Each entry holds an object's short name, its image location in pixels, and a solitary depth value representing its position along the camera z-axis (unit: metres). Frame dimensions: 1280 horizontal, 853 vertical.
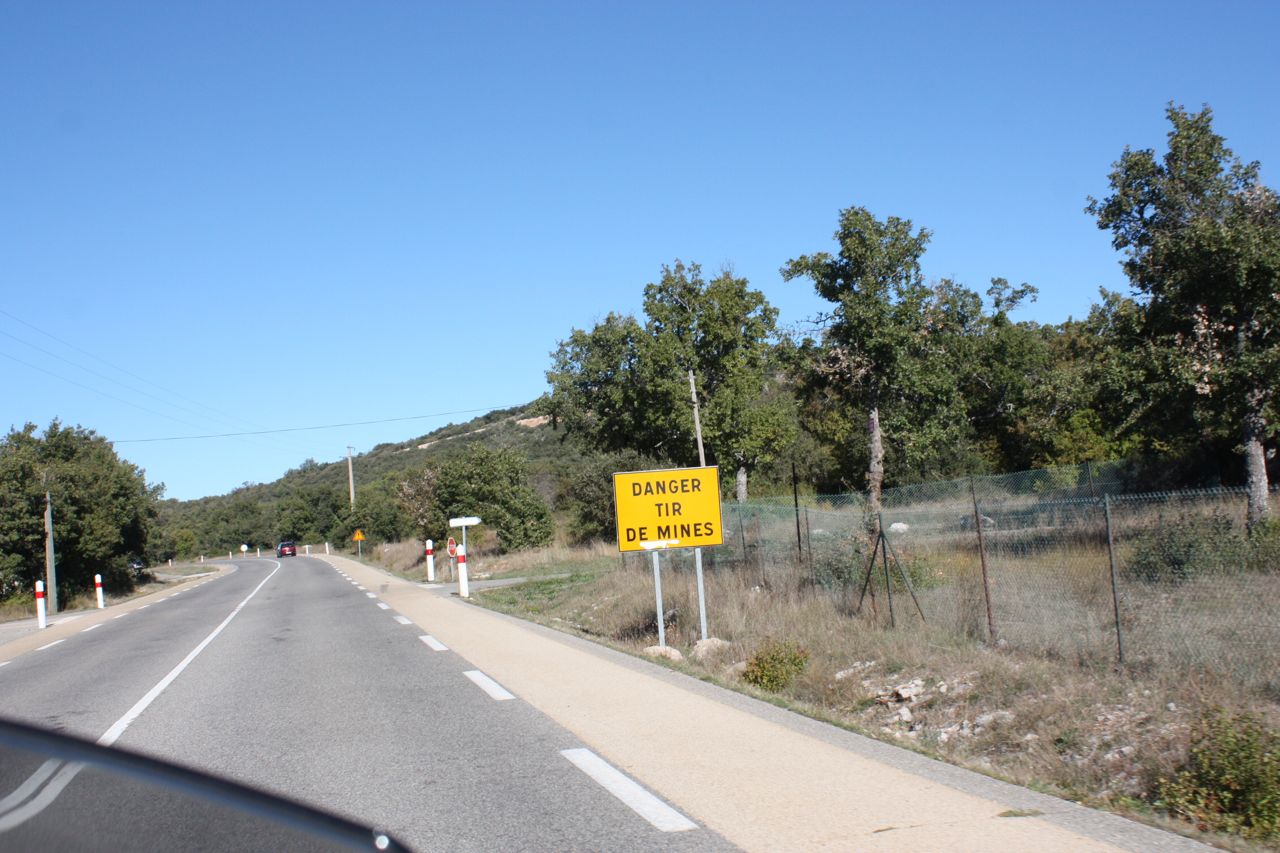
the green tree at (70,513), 36.62
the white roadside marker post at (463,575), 25.02
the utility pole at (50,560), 33.81
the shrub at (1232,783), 5.09
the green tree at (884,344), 33.19
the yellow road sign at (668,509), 13.29
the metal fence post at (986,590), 10.91
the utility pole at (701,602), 13.04
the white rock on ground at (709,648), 12.53
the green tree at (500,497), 41.22
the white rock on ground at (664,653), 12.09
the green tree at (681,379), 41.31
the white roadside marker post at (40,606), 25.83
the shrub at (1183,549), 11.20
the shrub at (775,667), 10.65
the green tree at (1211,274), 17.31
